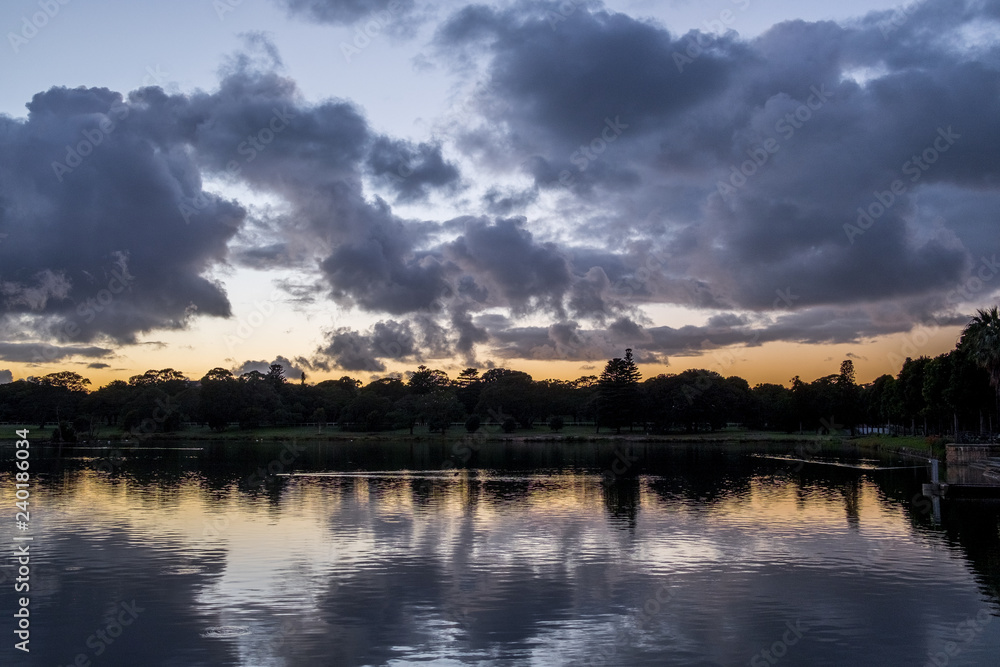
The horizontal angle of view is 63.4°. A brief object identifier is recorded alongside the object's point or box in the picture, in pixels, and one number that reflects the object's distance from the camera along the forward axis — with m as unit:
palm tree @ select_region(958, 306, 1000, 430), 79.38
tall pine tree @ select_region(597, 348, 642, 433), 170.70
